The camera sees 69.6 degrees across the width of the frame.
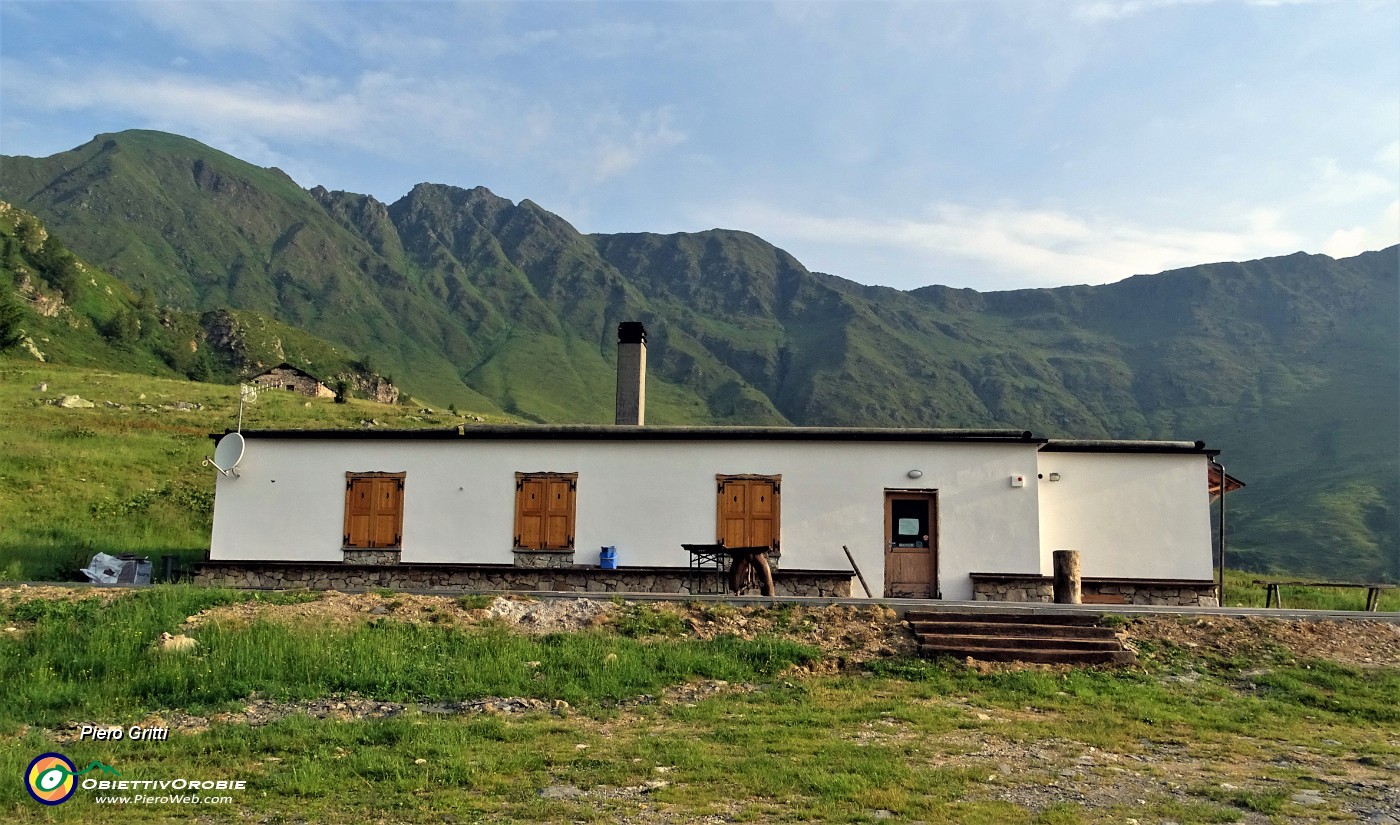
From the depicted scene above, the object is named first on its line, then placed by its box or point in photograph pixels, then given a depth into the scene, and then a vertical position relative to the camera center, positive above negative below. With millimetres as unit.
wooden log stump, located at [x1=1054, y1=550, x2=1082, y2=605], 15812 -635
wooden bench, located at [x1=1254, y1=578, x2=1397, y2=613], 17031 -914
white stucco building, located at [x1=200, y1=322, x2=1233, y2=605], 17922 +391
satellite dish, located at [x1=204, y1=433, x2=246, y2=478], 18656 +1246
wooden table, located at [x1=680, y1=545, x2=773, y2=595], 15523 -463
